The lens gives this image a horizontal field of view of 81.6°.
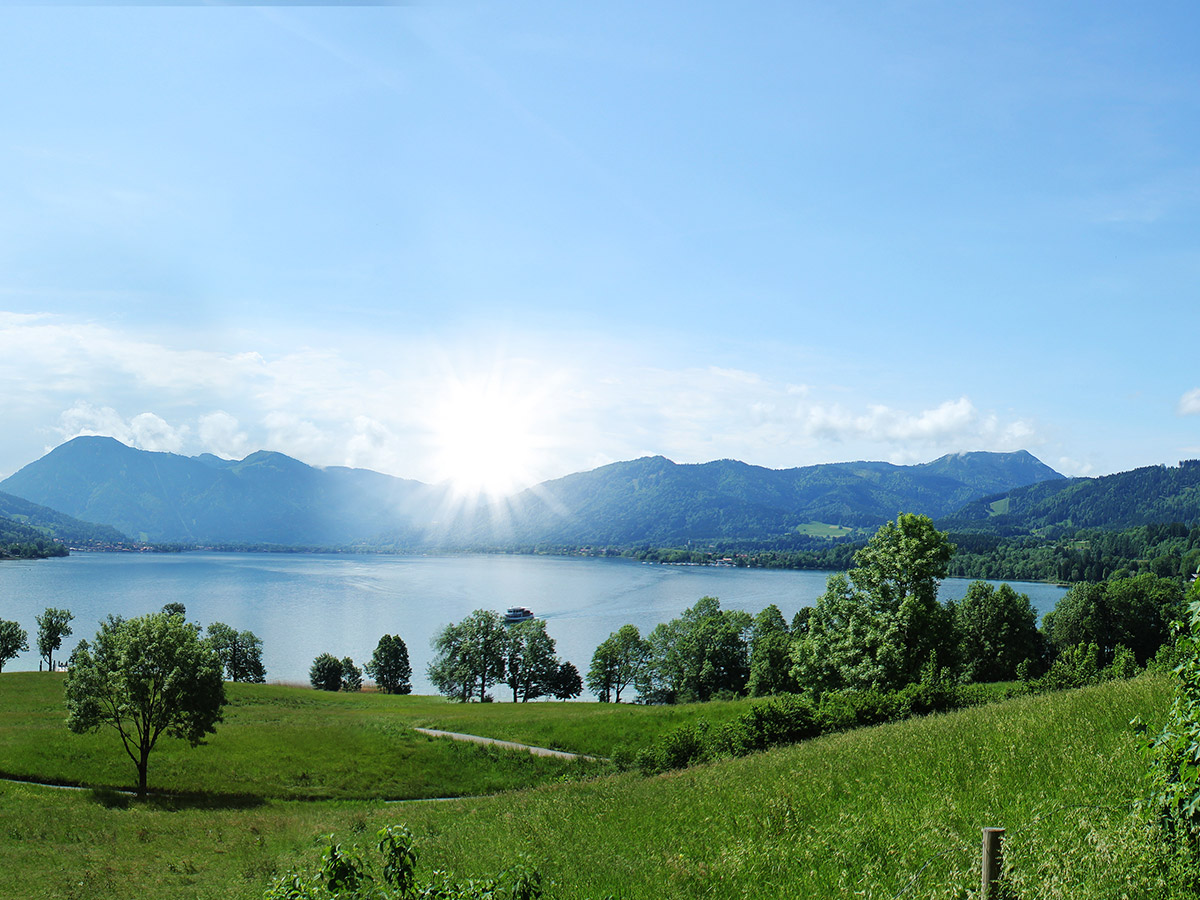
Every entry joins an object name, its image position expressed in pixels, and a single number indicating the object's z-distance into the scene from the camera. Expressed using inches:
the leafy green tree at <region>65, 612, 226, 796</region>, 1449.3
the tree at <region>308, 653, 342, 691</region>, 3814.0
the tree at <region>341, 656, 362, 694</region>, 3964.1
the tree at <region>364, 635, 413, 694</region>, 3917.3
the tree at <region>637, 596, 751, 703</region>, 3353.8
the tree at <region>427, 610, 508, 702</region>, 3725.4
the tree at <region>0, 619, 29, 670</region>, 3641.7
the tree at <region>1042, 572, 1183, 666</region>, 3403.1
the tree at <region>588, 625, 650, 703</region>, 3629.4
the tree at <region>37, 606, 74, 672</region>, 3722.9
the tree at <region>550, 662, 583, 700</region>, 3789.4
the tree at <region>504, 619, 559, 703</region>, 3786.9
